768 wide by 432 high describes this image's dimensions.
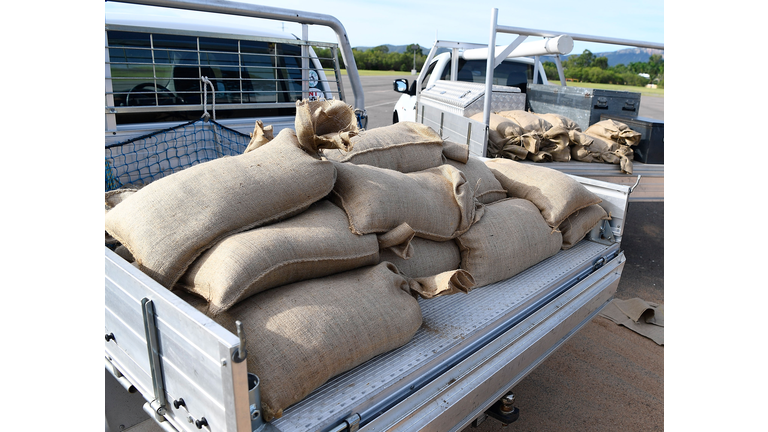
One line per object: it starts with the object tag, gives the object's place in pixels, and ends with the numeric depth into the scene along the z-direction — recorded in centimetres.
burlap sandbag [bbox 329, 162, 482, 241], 189
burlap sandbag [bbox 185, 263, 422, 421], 135
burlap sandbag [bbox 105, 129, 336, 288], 151
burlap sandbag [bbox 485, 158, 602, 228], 262
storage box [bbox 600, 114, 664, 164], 454
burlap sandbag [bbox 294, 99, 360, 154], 178
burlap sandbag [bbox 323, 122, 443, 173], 232
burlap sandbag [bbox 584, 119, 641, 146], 450
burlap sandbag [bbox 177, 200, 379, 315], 144
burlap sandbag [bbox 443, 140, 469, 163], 264
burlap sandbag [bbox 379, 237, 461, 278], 201
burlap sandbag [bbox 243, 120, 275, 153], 215
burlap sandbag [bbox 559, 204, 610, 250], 272
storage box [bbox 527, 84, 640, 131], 511
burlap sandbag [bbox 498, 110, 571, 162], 424
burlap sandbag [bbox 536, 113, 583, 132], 458
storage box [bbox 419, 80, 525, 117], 459
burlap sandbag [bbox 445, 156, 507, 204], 262
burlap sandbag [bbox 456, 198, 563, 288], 223
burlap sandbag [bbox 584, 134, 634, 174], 434
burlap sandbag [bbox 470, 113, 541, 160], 416
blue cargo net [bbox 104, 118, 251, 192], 274
